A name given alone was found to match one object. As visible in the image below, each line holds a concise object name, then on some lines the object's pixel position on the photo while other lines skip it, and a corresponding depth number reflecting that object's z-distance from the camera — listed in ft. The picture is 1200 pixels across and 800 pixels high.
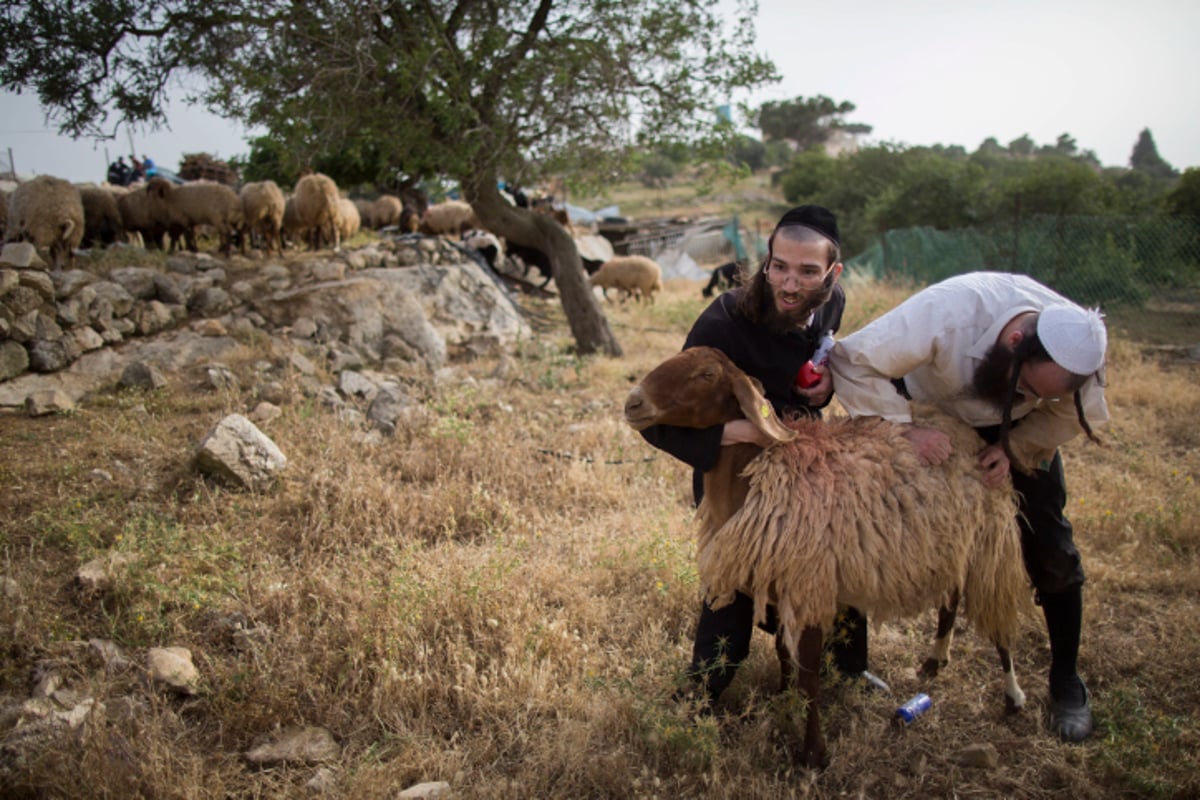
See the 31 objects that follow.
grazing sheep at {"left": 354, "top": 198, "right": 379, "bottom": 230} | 71.00
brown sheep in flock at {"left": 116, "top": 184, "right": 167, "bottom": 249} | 33.50
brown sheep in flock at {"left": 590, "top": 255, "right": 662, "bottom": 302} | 51.32
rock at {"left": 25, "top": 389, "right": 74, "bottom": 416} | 18.60
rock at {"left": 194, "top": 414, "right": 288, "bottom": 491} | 15.05
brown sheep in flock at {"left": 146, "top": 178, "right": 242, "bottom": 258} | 33.12
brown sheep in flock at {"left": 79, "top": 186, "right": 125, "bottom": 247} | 33.40
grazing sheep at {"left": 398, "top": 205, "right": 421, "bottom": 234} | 61.31
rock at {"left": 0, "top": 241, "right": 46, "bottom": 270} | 22.38
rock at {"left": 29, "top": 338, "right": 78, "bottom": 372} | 20.68
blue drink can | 9.74
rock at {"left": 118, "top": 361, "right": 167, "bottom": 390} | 20.67
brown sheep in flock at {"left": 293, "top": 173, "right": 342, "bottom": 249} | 36.60
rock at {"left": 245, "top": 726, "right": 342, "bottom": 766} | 8.87
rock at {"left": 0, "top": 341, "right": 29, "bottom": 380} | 19.94
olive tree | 24.13
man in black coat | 8.08
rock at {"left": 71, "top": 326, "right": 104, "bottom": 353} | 21.98
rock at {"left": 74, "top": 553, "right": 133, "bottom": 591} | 11.77
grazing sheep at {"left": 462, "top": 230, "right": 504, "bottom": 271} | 46.78
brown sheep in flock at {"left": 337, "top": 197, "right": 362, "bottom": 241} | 38.85
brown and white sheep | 8.14
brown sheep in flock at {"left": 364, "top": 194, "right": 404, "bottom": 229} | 70.23
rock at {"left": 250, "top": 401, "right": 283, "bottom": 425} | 18.74
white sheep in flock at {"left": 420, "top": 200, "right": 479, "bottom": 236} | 63.98
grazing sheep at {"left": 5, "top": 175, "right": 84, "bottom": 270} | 25.67
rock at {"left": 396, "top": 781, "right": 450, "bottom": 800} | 8.23
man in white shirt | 7.50
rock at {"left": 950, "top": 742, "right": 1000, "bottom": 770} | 9.01
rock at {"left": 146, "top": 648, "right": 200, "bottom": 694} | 9.77
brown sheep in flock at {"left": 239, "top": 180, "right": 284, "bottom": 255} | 34.17
